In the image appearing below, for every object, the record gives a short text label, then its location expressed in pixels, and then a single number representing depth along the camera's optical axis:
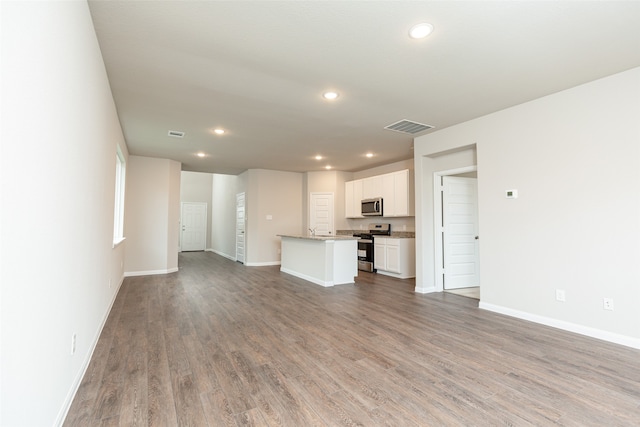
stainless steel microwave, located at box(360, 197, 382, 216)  7.09
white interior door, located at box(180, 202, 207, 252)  12.26
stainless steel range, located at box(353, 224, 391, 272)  7.19
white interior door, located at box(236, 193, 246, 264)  8.51
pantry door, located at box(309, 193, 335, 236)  8.30
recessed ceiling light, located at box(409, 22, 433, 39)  2.29
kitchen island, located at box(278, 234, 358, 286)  5.64
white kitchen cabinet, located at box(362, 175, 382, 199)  7.22
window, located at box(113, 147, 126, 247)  5.14
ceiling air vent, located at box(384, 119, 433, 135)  4.50
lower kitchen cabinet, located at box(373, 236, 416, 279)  6.45
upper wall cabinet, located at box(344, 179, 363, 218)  7.84
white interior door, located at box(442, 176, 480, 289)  5.25
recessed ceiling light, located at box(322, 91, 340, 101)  3.48
